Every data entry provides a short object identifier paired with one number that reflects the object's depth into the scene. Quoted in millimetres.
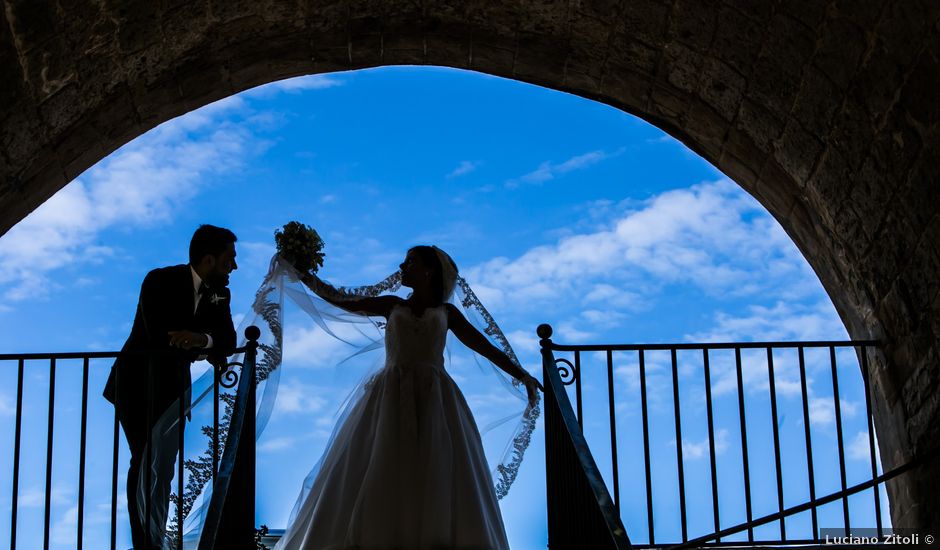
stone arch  5438
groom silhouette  5441
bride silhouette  4926
